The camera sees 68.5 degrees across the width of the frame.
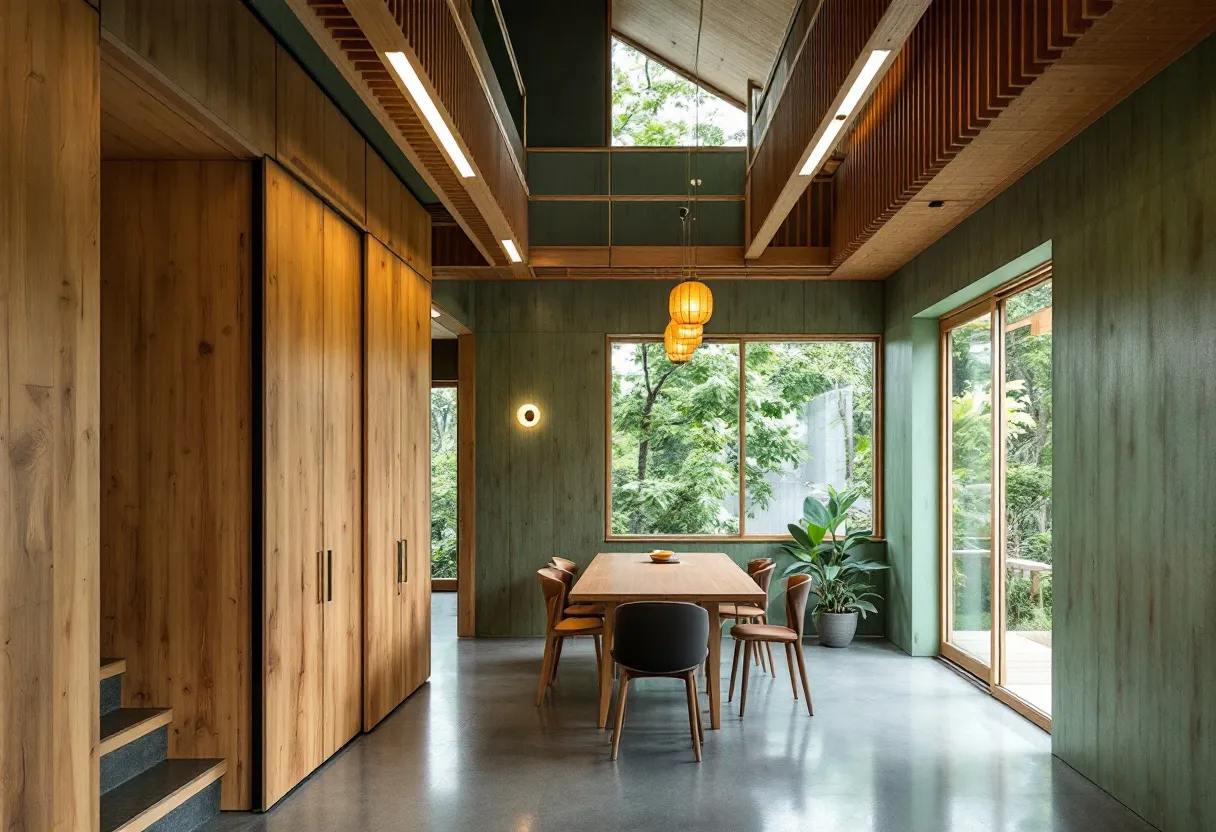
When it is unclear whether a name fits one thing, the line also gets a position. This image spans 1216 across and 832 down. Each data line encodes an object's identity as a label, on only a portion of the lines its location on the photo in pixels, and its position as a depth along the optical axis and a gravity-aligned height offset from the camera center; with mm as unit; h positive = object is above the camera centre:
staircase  3215 -1342
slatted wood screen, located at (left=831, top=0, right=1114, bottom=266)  3256 +1548
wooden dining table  5023 -938
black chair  4629 -1095
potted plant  7656 -1188
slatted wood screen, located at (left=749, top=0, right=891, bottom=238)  3727 +1736
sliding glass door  5348 -428
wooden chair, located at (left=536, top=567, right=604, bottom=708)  5684 -1244
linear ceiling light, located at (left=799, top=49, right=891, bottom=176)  3669 +1495
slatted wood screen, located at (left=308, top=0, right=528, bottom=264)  3314 +1519
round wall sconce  8172 +135
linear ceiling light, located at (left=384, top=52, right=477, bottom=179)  3457 +1415
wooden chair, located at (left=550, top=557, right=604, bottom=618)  6355 -1248
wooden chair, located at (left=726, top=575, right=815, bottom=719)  5484 -1261
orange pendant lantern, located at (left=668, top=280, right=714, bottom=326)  5785 +830
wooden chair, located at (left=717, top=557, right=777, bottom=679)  6270 -1305
